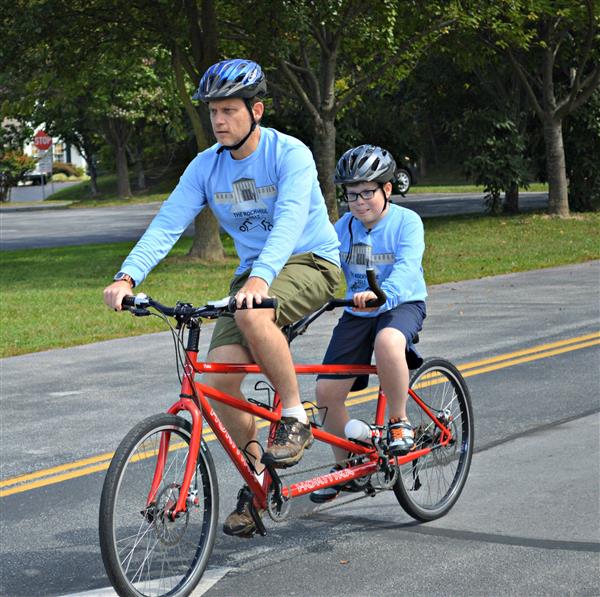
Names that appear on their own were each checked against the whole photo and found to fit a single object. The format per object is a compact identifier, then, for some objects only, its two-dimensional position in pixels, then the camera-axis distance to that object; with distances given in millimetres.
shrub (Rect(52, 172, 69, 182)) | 82875
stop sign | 63662
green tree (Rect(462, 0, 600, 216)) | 28484
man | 5035
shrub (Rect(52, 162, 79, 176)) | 85688
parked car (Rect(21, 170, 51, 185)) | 74450
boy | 5859
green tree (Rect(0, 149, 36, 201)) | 63438
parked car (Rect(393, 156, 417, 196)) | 40522
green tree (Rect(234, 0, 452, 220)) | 21750
